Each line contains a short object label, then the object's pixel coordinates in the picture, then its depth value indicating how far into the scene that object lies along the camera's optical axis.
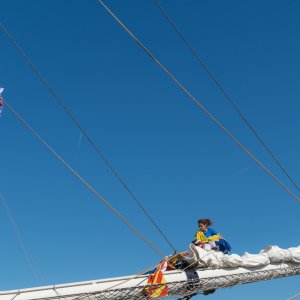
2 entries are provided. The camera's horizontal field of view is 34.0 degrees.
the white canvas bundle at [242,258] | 11.07
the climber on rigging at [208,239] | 11.55
